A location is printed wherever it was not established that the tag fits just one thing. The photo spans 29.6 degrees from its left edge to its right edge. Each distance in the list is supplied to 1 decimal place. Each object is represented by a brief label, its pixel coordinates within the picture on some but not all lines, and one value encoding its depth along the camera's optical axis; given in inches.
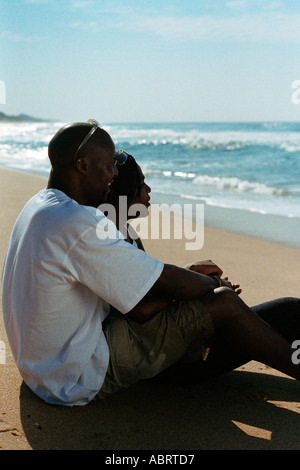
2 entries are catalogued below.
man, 93.1
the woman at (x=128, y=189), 130.3
